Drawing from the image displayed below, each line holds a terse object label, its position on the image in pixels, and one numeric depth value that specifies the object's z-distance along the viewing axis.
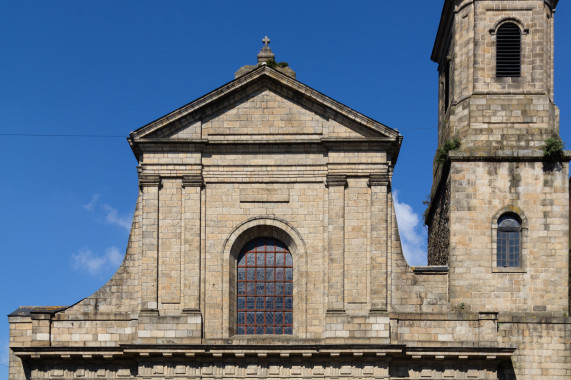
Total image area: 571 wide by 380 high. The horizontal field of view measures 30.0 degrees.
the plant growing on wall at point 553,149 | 30.67
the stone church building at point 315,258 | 29.16
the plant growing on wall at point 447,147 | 31.58
